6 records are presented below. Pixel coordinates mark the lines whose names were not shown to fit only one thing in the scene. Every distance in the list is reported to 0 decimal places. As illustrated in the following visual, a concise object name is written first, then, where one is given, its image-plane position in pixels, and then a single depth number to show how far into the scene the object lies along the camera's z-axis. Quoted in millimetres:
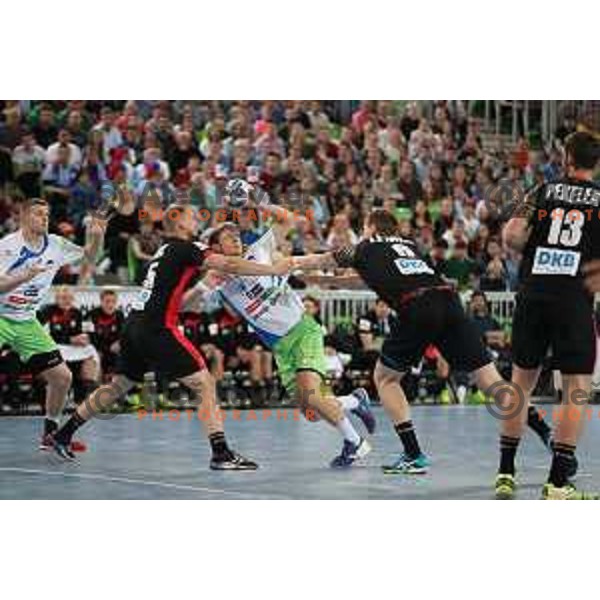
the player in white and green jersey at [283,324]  20125
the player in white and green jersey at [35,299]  21516
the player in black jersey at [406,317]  17984
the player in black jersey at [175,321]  18531
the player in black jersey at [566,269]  15508
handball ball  20906
